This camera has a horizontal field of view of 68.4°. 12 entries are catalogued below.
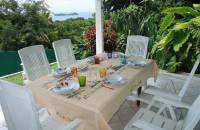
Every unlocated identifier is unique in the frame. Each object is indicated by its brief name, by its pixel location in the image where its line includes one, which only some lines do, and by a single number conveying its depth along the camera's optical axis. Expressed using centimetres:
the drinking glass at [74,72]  166
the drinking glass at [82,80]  145
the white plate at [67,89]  133
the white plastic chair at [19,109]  95
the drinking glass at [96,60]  198
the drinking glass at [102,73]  162
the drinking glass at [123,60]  195
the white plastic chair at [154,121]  124
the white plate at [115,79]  148
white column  303
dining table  117
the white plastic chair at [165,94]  163
